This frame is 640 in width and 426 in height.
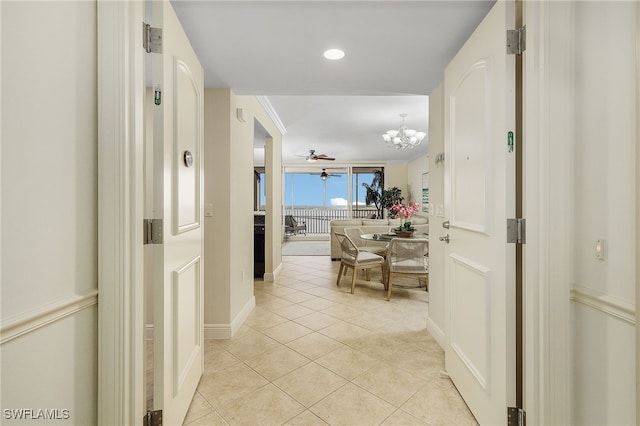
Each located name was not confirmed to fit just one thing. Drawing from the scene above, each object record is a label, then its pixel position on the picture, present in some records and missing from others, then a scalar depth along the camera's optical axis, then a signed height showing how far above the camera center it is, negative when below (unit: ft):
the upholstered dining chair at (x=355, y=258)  13.78 -1.93
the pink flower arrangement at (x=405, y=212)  15.26 +0.11
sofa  20.48 -0.75
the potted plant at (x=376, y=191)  32.71 +2.42
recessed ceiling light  7.10 +3.65
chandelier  17.21 +4.25
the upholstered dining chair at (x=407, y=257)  12.41 -1.69
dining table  14.53 -1.07
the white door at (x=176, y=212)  4.56 +0.05
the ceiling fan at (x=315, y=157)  24.67 +4.50
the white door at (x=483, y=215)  4.63 -0.02
